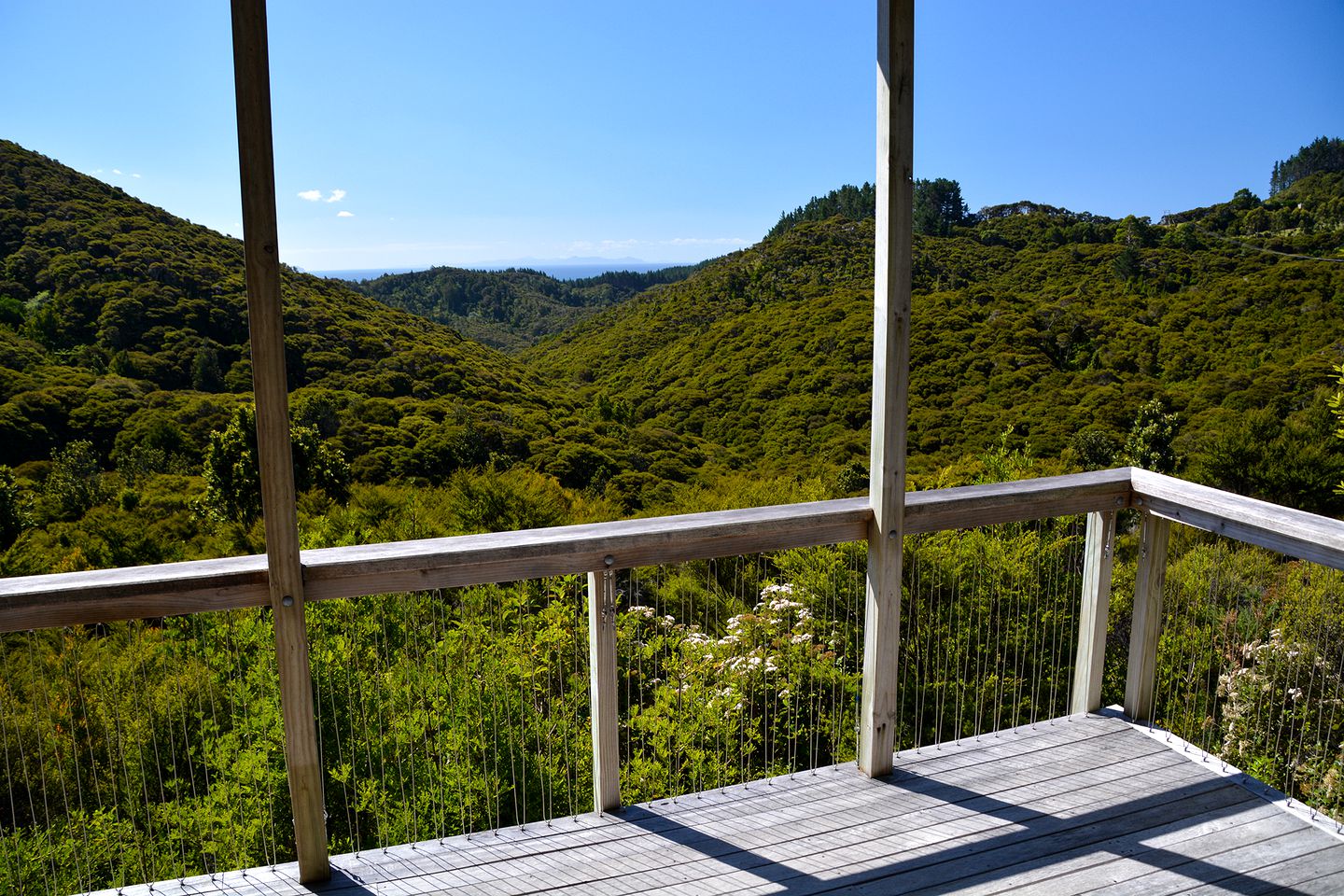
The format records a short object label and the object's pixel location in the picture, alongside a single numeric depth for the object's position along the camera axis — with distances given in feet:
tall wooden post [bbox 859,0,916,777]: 6.81
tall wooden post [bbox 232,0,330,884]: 5.26
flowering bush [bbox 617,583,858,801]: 11.55
